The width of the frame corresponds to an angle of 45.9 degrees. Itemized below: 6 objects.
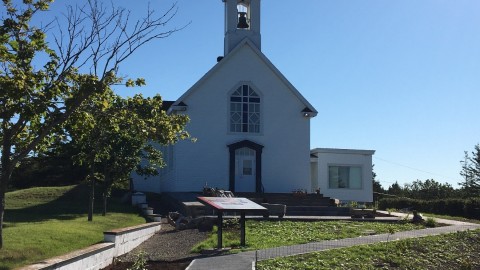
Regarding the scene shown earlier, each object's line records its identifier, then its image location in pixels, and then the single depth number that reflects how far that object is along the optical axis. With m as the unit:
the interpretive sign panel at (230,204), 14.27
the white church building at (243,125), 31.22
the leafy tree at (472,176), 50.11
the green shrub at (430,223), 20.79
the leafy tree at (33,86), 10.66
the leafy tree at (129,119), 12.50
